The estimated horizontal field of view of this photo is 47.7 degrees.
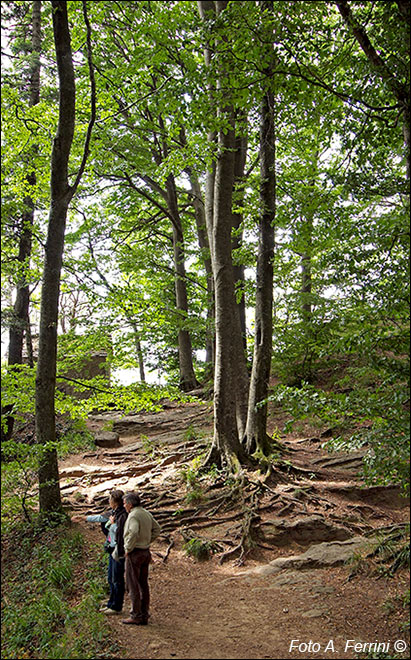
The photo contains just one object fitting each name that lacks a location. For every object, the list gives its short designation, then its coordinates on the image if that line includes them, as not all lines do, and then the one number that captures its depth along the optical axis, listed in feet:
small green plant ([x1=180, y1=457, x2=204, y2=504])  29.89
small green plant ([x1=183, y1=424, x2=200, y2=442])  39.40
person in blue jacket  18.53
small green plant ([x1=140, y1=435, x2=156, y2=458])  39.47
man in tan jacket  17.57
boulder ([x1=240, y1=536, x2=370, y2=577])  22.17
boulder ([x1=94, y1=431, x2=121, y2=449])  43.55
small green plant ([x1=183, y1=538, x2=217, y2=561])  24.86
